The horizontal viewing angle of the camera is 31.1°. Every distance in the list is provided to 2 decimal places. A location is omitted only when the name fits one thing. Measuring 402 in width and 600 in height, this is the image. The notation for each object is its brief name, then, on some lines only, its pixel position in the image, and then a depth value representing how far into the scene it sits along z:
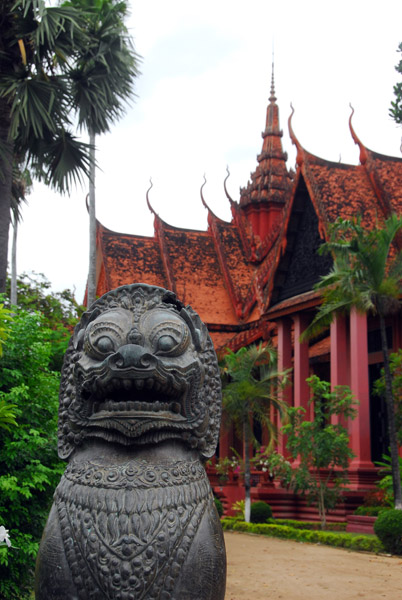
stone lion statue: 2.82
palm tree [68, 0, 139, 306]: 11.48
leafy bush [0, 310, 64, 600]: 5.62
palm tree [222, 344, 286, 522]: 16.42
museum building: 16.33
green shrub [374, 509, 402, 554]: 10.95
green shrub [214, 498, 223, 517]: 16.98
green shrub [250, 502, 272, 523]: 16.03
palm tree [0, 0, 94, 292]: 10.12
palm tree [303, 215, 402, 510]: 12.35
